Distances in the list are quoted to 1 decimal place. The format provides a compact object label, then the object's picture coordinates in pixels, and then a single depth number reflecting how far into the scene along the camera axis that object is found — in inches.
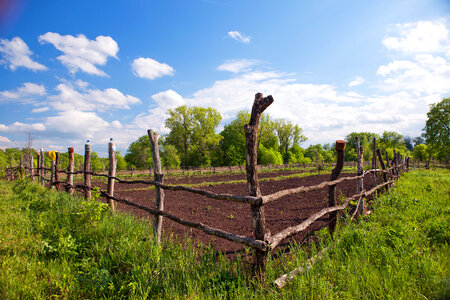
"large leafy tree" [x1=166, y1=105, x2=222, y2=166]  2060.8
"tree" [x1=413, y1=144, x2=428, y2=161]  2462.4
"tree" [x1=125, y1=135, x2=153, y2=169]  1878.7
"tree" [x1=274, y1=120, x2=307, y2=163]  2564.0
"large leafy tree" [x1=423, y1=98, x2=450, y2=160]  1600.6
